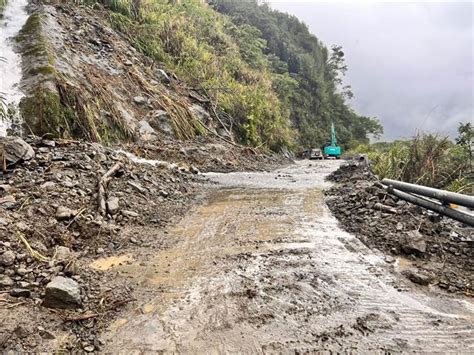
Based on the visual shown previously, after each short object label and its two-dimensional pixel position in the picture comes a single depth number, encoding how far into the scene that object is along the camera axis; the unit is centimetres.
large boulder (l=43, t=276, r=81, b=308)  278
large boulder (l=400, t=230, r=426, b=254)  401
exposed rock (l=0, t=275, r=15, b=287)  295
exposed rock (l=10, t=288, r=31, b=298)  286
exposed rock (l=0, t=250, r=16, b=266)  316
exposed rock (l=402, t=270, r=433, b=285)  339
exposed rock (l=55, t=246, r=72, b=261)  354
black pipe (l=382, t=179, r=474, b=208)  377
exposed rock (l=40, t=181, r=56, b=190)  470
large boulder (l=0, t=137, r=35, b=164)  498
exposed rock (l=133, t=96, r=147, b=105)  1055
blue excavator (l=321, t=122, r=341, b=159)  2611
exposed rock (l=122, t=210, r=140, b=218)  504
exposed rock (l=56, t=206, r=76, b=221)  427
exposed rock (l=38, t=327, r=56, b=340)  248
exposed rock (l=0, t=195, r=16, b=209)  407
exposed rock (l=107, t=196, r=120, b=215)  494
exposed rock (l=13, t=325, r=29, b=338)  243
